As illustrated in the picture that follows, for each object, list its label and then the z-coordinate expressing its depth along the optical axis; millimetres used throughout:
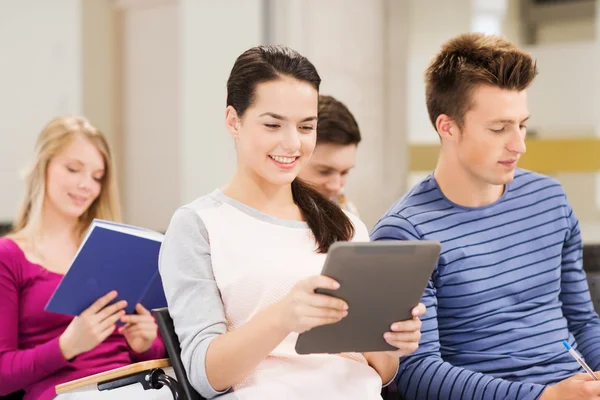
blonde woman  2330
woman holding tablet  1659
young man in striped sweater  2125
